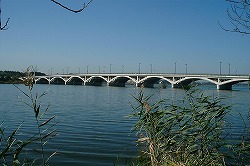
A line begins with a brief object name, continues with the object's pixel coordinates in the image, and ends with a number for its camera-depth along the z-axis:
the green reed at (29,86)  3.01
